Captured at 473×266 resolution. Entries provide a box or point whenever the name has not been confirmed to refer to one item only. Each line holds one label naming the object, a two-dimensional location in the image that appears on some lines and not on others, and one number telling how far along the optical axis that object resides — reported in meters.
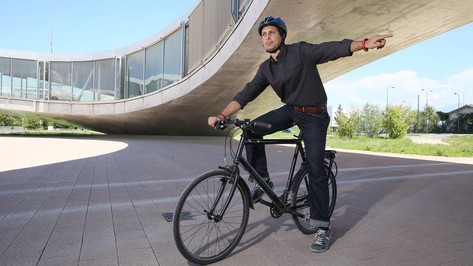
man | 3.27
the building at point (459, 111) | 78.46
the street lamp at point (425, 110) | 79.66
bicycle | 2.81
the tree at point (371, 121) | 37.41
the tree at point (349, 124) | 36.03
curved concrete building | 12.05
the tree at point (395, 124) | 36.41
